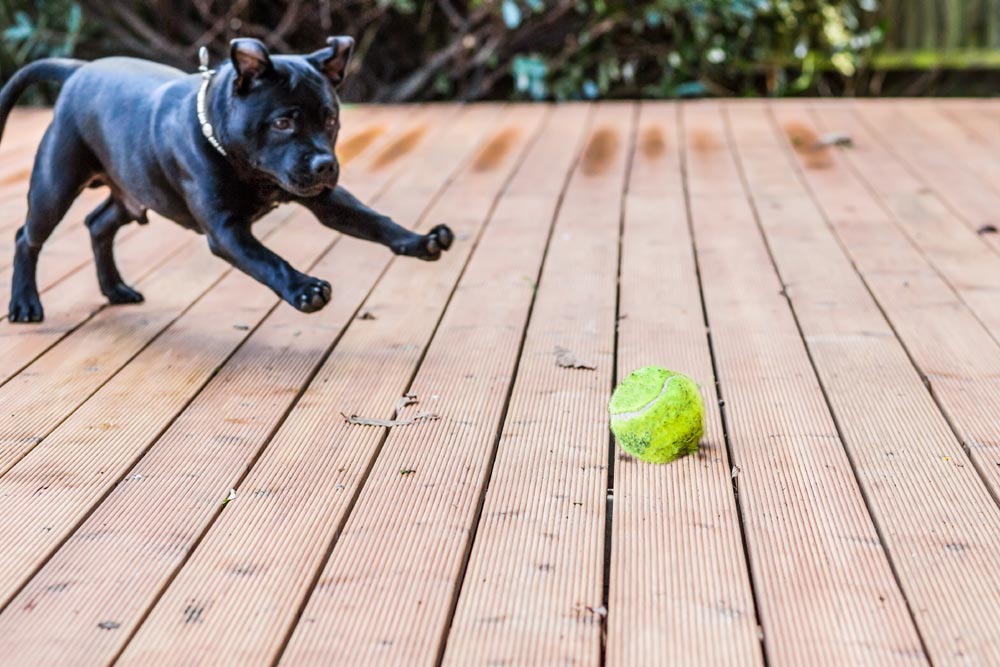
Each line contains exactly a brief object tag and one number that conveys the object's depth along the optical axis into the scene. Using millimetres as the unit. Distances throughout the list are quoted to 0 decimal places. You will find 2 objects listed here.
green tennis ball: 2023
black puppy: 2463
